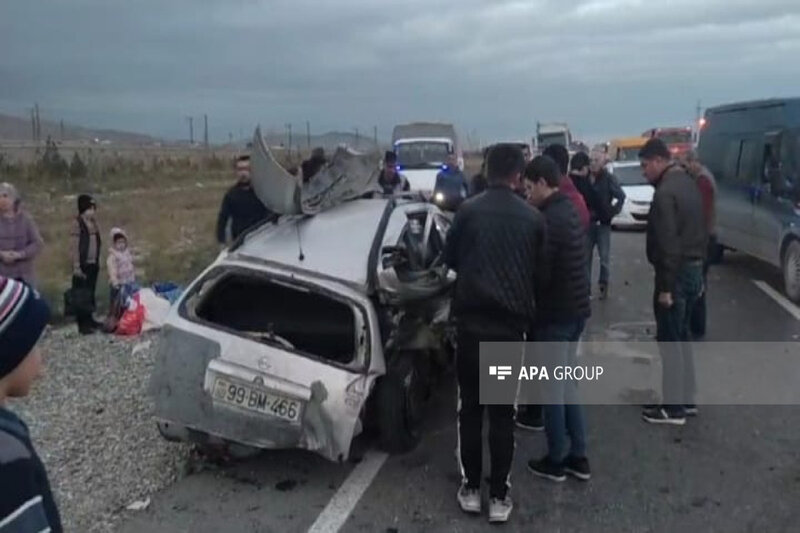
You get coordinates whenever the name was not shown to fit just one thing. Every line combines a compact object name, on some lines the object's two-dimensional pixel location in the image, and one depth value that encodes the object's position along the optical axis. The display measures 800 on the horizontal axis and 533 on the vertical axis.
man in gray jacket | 6.03
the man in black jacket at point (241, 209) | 8.69
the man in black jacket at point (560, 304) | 5.04
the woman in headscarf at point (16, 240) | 8.14
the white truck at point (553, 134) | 41.75
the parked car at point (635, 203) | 18.47
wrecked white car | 5.11
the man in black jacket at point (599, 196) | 10.12
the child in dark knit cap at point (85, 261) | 9.36
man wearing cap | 1.79
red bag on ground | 9.25
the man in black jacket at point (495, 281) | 4.62
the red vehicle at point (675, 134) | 33.50
